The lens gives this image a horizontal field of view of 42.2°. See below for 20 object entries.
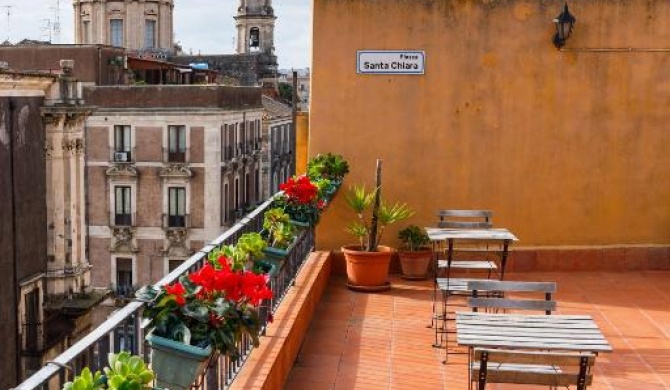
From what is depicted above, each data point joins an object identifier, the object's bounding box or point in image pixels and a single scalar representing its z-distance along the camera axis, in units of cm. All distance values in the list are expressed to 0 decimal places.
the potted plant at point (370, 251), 788
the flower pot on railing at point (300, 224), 629
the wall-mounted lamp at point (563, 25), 873
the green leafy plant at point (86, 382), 236
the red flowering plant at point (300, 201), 648
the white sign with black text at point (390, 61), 891
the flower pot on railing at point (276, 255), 521
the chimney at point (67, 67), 2470
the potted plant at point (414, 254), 851
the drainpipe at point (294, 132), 1000
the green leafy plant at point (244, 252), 412
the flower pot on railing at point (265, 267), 487
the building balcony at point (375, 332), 482
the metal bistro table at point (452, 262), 630
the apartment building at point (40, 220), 2119
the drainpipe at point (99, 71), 3256
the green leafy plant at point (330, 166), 842
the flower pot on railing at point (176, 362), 305
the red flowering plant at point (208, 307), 315
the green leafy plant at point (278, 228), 561
